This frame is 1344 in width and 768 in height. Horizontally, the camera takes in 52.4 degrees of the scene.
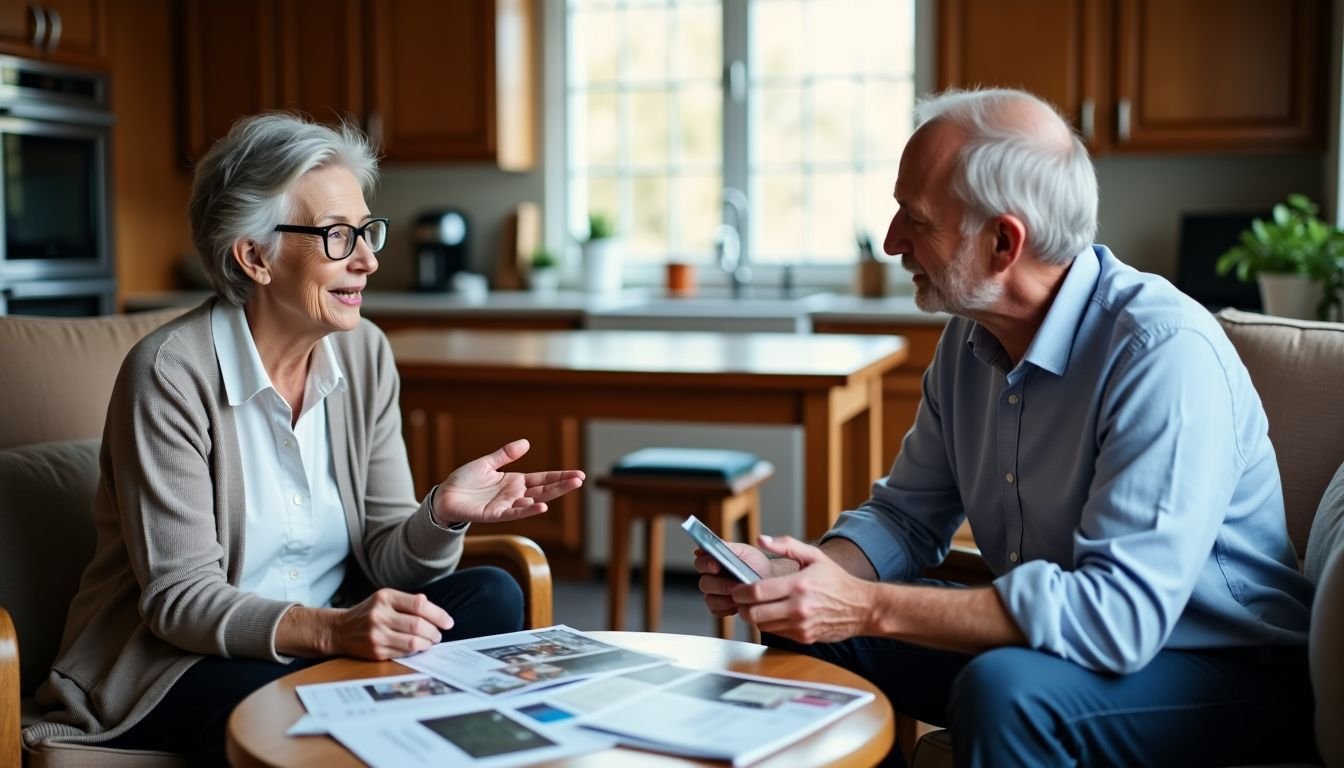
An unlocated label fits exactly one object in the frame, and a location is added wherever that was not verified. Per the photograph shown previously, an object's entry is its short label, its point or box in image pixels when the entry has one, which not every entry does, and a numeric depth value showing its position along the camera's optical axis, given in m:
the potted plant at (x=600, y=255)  5.05
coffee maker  5.21
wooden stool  3.36
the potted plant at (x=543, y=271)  5.18
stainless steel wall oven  4.53
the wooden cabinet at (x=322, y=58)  5.14
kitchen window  5.05
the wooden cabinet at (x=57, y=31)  4.52
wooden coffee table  1.33
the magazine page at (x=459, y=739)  1.30
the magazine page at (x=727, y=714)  1.33
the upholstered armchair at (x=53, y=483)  1.98
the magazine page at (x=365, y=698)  1.44
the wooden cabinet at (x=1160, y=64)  4.25
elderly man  1.52
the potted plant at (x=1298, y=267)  2.89
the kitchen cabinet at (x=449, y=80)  5.01
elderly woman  1.74
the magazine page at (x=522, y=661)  1.52
